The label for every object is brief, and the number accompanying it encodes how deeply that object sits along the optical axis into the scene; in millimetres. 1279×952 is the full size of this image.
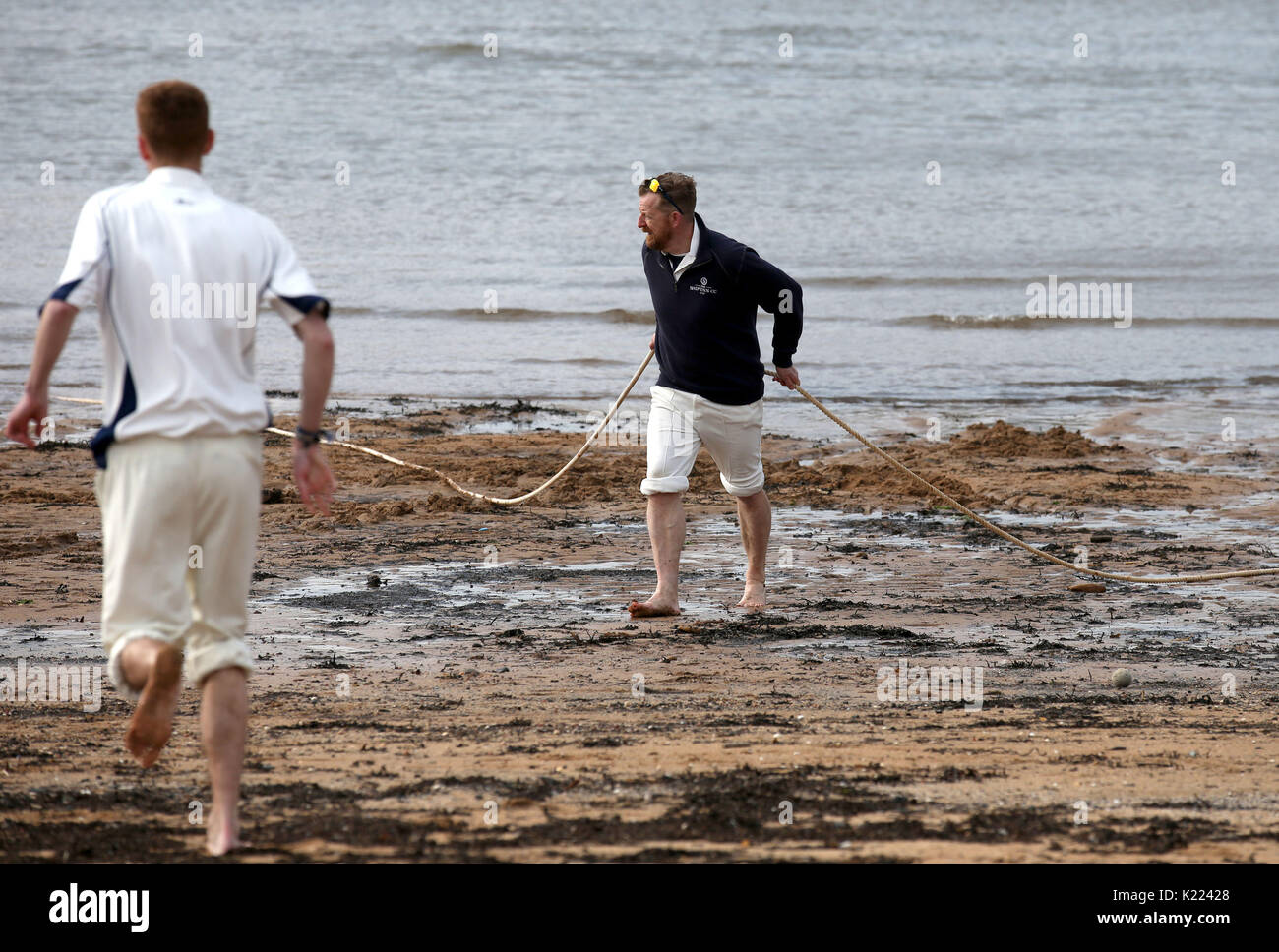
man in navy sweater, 13844
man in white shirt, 7012
